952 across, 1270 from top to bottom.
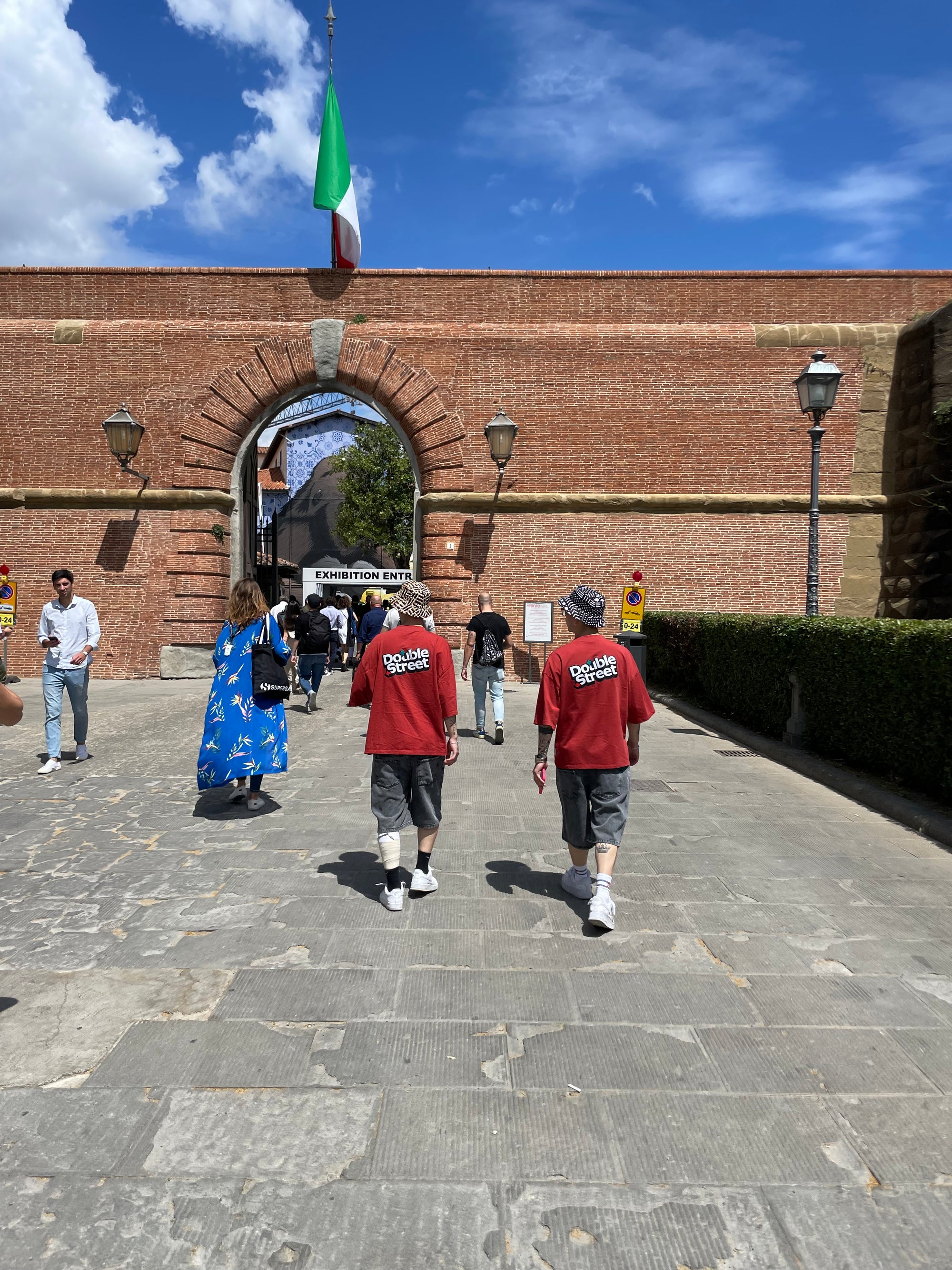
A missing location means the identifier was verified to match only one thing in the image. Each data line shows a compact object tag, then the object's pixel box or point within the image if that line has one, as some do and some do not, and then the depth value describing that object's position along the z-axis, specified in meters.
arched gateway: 16.02
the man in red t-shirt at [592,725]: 4.47
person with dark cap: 12.06
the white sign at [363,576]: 24.53
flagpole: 18.38
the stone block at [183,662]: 15.88
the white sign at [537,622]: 15.22
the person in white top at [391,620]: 11.05
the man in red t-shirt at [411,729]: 4.63
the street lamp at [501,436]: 15.41
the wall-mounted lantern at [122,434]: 15.08
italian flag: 17.19
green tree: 36.59
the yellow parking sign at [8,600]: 15.06
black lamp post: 10.30
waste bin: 14.17
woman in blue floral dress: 6.20
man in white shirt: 8.05
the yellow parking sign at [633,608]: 14.49
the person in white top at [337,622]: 16.53
